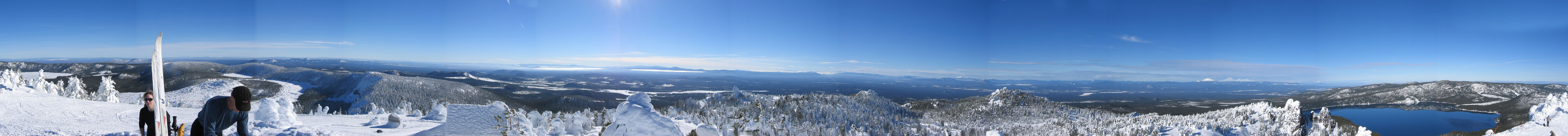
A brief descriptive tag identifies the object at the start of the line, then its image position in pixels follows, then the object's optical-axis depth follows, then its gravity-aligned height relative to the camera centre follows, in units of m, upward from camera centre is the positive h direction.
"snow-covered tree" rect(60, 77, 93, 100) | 75.54 -4.98
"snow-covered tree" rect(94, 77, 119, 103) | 70.50 -5.16
